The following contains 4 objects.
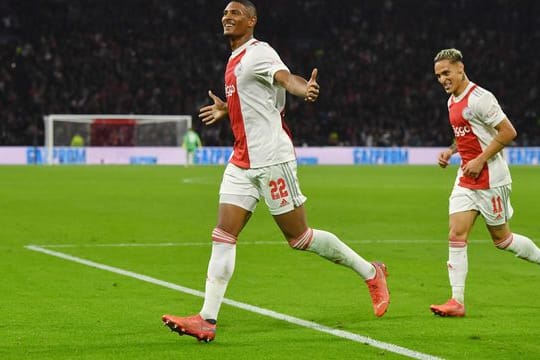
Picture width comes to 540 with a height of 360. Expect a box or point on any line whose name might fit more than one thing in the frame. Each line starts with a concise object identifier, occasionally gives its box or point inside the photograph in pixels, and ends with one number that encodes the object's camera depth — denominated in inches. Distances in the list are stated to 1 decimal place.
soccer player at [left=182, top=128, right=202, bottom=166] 3312.0
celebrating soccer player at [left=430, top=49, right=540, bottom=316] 602.1
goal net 3497.6
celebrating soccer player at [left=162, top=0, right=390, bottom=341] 517.3
